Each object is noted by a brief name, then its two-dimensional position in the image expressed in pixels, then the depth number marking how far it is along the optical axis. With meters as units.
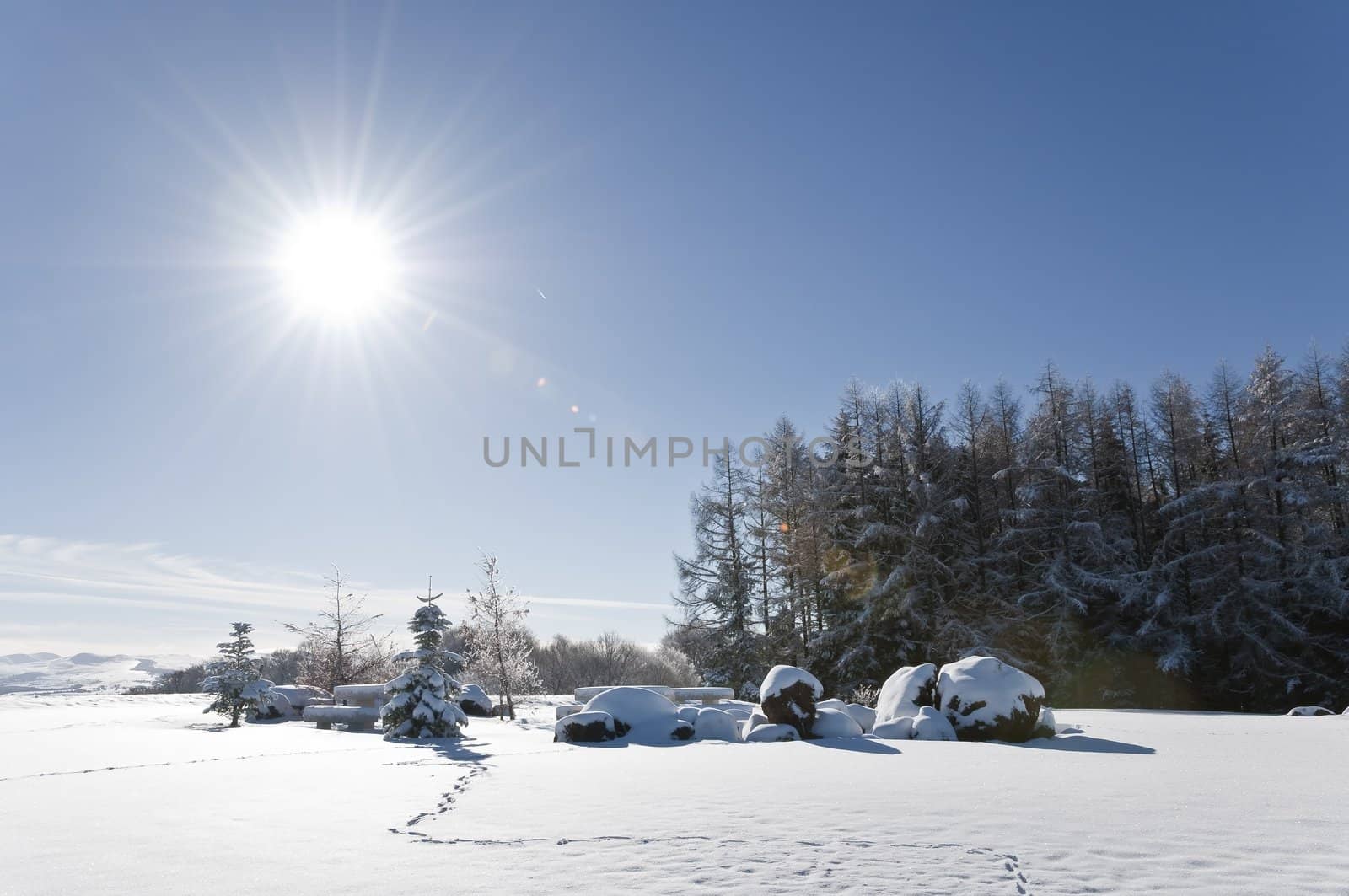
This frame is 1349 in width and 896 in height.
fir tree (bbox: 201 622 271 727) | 20.58
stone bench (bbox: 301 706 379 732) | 20.09
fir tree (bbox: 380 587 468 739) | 17.20
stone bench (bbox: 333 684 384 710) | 24.05
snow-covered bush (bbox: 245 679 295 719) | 22.62
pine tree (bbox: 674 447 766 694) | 33.41
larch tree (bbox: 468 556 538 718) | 28.81
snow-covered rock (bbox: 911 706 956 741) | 15.21
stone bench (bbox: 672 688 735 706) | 26.86
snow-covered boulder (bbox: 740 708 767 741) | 16.92
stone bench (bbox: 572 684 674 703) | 25.42
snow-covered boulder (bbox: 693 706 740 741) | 17.00
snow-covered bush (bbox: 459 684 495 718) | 25.14
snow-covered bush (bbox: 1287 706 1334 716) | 20.64
